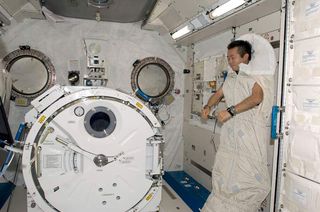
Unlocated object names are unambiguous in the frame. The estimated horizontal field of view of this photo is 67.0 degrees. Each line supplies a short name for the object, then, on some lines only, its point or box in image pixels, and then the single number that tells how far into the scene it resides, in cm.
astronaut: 236
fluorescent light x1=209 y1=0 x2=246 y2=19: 264
